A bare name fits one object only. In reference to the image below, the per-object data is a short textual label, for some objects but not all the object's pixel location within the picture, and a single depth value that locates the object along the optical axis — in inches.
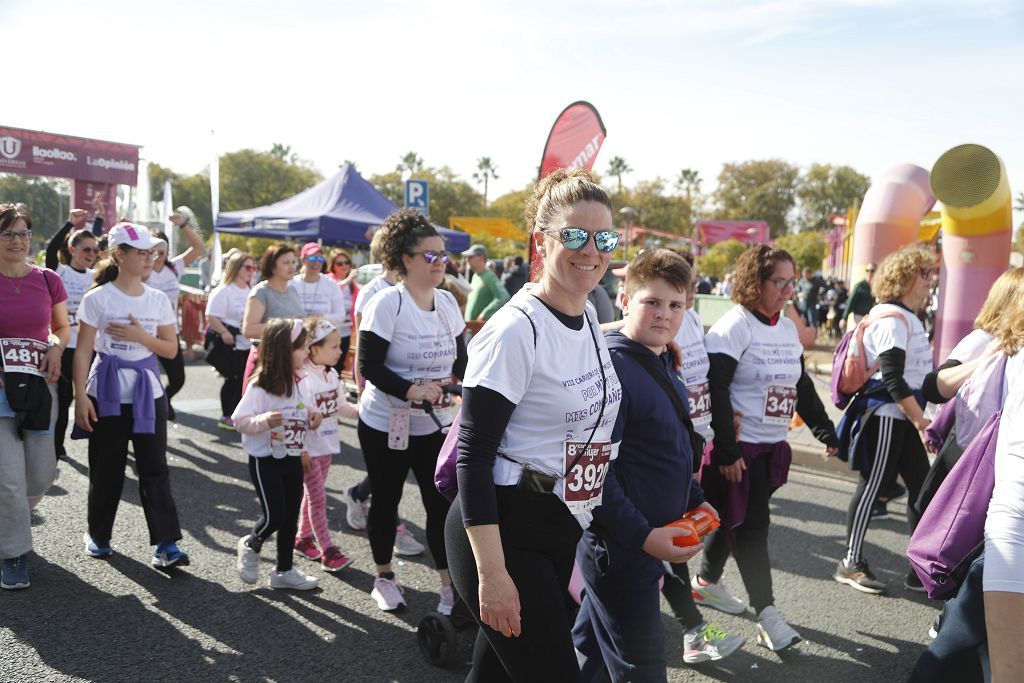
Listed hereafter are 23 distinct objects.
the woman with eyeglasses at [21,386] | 162.4
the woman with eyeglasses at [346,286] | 366.0
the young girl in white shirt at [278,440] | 168.6
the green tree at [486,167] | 3474.4
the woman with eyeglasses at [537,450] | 80.0
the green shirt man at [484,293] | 386.9
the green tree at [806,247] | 1465.3
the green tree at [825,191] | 2677.2
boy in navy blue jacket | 103.2
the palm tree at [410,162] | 3294.8
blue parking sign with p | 436.5
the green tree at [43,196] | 1218.0
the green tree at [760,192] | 2731.3
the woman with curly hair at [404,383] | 154.6
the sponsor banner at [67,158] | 1159.6
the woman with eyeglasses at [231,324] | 301.4
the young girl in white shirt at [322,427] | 181.3
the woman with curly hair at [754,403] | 151.9
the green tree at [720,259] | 1541.6
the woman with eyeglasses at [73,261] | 255.1
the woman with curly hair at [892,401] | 168.9
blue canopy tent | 586.2
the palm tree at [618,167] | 3398.1
